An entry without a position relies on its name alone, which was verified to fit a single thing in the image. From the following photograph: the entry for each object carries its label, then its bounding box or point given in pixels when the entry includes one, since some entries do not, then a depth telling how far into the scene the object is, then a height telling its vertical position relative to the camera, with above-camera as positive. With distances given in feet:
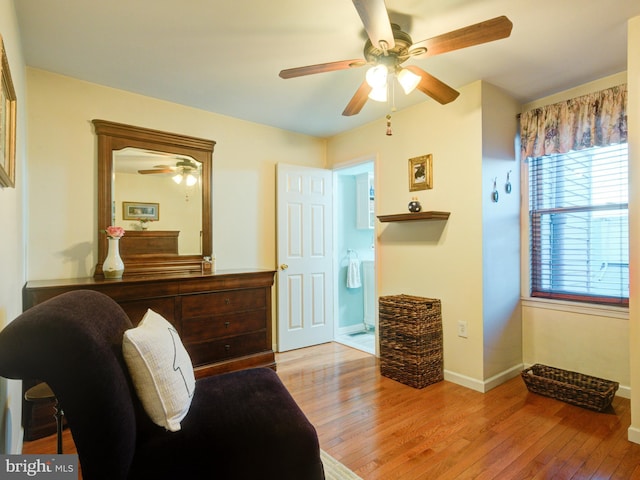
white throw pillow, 3.79 -1.56
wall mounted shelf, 9.02 +0.65
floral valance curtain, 7.89 +2.91
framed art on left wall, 4.30 +1.68
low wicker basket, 7.44 -3.54
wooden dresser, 6.95 -1.73
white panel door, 11.89 -0.58
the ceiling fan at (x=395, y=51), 4.76 +3.11
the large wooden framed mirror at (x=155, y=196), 8.94 +1.31
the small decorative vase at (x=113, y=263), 8.34 -0.52
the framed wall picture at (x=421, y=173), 9.76 +1.99
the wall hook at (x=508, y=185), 9.32 +1.49
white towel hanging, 14.56 -1.46
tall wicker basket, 8.87 -2.76
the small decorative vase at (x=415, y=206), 9.80 +0.97
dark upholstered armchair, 2.98 -2.07
